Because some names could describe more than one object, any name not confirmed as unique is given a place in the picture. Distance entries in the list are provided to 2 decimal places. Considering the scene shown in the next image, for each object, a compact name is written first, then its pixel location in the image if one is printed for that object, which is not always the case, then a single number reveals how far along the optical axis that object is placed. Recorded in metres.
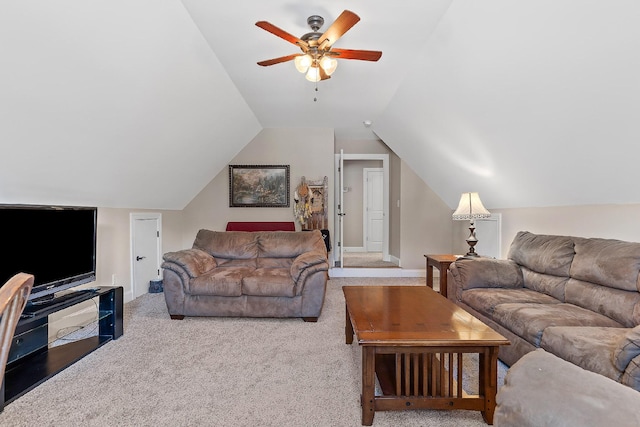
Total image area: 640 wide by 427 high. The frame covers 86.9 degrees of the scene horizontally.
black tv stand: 2.05
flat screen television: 2.12
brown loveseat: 3.27
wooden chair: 0.73
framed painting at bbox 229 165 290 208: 5.61
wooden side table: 3.83
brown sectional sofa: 1.67
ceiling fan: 2.19
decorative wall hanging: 5.52
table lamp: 3.85
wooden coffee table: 1.67
